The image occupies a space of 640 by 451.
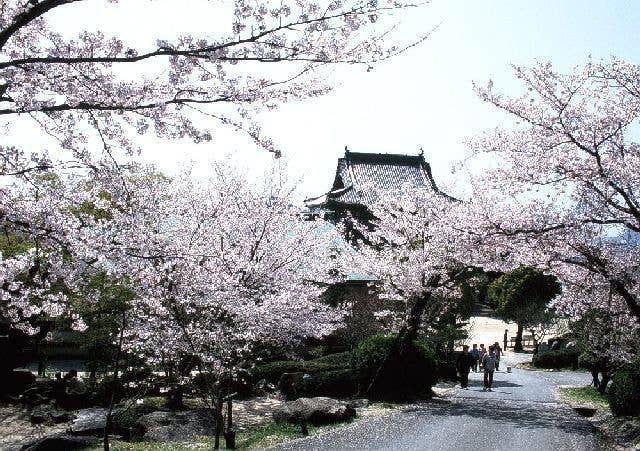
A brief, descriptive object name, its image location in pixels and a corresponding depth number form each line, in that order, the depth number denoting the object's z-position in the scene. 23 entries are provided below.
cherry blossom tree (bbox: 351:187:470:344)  17.56
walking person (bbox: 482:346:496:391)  19.73
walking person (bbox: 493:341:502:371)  27.02
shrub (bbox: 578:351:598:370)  19.12
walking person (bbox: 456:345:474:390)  21.14
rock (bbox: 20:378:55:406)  15.12
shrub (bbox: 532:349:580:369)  30.83
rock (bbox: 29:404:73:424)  13.37
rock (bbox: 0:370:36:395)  15.85
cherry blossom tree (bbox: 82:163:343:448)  8.28
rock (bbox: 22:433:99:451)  10.39
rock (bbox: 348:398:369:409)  14.69
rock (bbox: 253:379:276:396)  18.19
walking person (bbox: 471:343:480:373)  25.24
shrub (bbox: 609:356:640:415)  12.05
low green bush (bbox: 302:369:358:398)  16.83
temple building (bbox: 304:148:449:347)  24.81
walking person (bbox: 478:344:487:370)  28.55
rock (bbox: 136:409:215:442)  11.98
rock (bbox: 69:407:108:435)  12.00
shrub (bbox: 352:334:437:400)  16.23
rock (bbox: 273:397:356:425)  11.73
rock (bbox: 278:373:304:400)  17.45
